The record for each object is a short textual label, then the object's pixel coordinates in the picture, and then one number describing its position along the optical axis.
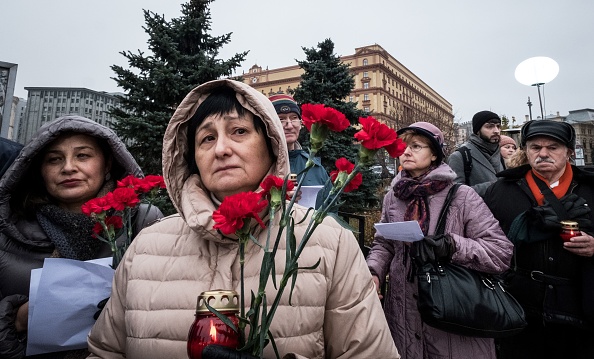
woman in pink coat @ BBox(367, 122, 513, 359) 2.19
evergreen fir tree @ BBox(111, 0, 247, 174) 8.58
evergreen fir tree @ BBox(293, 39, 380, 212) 11.22
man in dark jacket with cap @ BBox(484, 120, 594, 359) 2.34
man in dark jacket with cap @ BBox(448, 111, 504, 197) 4.05
